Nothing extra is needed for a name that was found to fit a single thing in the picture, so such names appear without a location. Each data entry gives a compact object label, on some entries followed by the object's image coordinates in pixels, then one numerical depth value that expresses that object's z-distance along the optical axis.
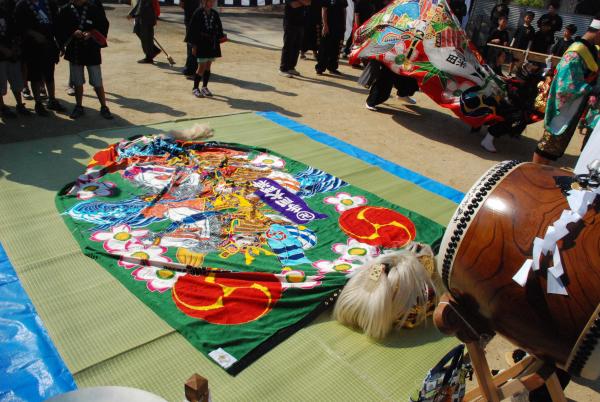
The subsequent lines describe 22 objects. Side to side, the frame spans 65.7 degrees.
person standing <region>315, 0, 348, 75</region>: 6.74
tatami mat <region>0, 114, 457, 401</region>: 1.84
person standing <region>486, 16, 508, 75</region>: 7.91
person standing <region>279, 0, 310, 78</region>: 6.38
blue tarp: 1.75
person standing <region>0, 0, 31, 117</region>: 3.82
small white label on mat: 1.90
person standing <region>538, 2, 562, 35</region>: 8.04
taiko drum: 1.10
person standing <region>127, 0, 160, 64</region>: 6.27
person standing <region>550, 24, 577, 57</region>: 7.07
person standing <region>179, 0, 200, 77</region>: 6.22
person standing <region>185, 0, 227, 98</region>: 5.03
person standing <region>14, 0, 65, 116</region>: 3.97
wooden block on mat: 1.07
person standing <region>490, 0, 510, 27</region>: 8.96
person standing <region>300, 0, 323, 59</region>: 7.44
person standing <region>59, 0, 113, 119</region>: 4.03
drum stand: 1.42
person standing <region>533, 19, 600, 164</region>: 3.42
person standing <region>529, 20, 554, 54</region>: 7.89
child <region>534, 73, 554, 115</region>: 4.44
